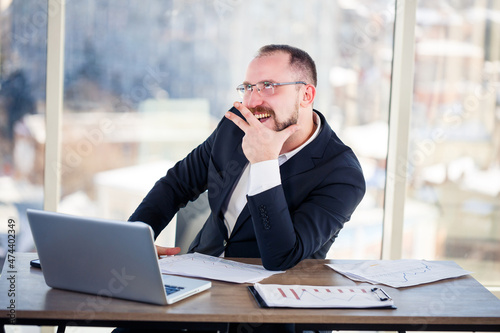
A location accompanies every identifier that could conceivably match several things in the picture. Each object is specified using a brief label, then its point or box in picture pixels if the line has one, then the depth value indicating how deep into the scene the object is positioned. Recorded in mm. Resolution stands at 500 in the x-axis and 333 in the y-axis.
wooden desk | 3129
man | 3527
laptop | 3120
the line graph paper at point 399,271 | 3443
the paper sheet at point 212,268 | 3392
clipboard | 3210
